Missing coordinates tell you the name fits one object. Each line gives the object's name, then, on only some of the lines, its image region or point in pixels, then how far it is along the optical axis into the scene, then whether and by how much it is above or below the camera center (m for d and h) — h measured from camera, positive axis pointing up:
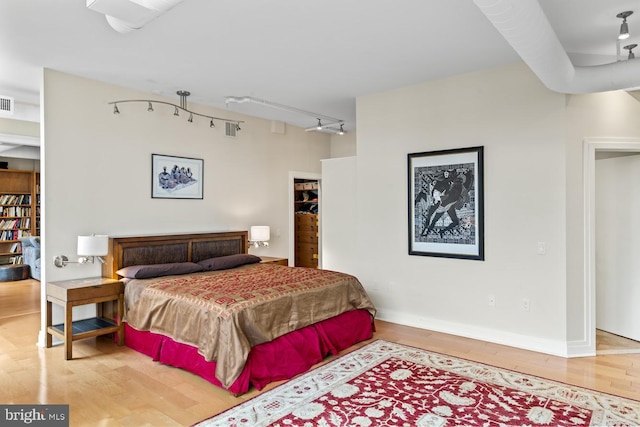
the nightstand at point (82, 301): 3.67 -0.85
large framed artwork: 4.21 +0.10
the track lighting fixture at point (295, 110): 5.08 +1.46
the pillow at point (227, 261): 4.75 -0.60
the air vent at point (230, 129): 5.76 +1.22
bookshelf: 8.23 +0.07
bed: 3.03 -0.87
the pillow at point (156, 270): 4.08 -0.61
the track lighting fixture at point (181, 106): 4.59 +1.34
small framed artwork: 4.96 +0.46
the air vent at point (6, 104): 4.64 +1.27
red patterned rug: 2.56 -1.33
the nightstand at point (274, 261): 5.39 -0.66
